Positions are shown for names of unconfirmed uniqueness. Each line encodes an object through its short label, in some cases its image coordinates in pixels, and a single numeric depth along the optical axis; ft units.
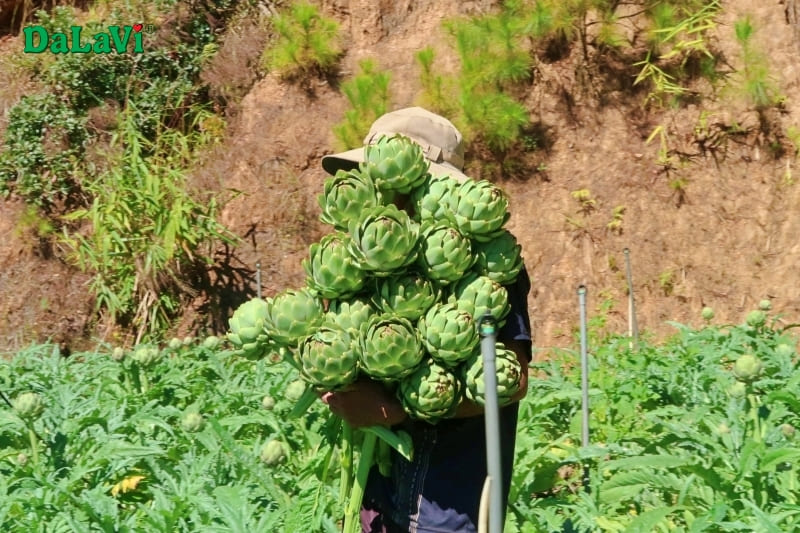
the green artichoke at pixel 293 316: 17.92
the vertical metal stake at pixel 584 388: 25.08
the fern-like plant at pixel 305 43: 56.12
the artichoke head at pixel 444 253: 17.75
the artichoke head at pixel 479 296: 17.79
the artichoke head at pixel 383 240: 17.60
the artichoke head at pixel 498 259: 18.00
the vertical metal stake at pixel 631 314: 42.78
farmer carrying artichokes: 17.74
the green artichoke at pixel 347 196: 17.93
